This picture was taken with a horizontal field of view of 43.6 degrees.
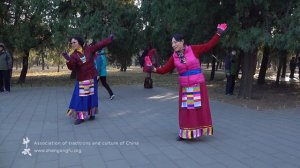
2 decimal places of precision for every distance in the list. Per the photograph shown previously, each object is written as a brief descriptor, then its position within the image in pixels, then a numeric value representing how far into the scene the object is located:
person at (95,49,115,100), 11.75
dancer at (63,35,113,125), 7.98
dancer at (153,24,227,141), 6.46
